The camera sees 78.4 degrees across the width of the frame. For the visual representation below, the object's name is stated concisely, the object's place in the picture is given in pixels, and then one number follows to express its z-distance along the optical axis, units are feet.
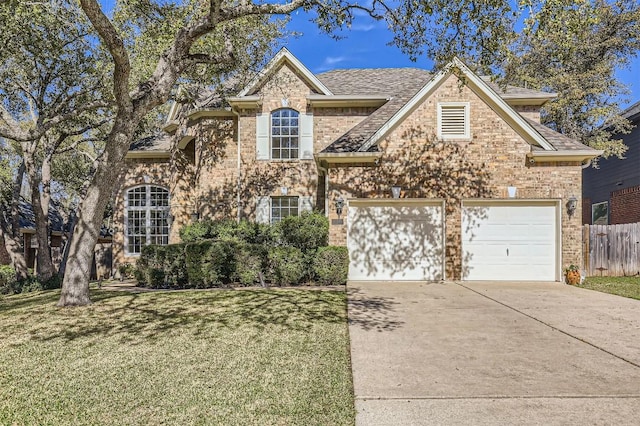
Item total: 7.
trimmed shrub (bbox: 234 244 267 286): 34.78
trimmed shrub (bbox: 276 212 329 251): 36.50
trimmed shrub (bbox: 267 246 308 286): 34.83
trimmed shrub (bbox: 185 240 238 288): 34.17
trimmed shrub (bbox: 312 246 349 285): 35.04
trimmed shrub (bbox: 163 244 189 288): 35.17
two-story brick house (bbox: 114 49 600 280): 37.19
